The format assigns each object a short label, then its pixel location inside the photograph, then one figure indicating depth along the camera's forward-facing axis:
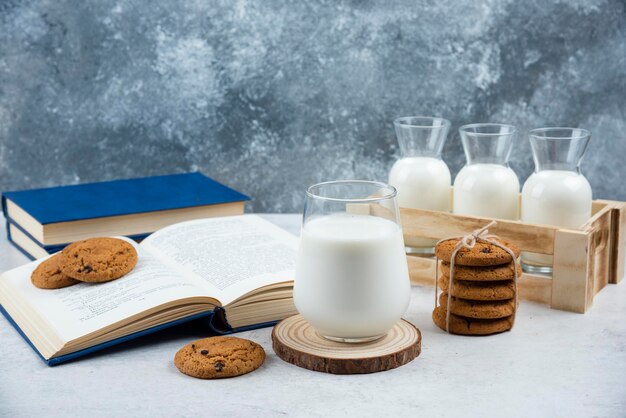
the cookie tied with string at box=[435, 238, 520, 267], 1.03
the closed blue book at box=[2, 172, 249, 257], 1.22
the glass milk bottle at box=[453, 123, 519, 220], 1.15
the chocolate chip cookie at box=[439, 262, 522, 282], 1.03
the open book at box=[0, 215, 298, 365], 1.01
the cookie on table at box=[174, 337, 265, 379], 0.96
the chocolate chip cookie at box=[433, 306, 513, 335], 1.04
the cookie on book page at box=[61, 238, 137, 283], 1.06
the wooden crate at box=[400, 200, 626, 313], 1.09
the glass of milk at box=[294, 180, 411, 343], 0.96
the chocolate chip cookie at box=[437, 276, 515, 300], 1.03
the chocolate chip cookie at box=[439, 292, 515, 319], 1.03
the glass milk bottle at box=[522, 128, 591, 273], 1.12
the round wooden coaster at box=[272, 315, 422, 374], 0.97
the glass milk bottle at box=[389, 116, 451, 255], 1.18
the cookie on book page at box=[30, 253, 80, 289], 1.08
